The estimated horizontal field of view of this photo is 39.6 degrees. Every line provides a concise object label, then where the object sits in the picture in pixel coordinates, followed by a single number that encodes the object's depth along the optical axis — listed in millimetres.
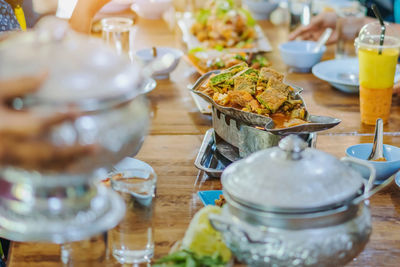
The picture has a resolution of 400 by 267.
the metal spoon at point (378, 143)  1495
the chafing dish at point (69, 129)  747
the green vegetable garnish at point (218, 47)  2571
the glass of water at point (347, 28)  2666
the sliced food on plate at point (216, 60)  2227
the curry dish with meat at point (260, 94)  1509
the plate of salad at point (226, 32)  2785
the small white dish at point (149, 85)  2125
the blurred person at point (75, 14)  1869
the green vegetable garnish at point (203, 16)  2986
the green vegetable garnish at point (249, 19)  3004
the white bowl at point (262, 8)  3580
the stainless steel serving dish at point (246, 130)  1368
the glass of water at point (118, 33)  2348
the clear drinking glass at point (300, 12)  3244
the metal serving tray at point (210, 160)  1441
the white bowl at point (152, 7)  3479
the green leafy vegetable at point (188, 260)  973
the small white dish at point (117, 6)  3345
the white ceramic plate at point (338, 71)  2203
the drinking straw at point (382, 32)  1766
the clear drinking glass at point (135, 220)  1081
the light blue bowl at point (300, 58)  2436
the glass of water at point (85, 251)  1008
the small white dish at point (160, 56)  2389
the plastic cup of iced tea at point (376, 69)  1779
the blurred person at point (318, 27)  2924
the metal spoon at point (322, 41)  2562
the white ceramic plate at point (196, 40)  2700
